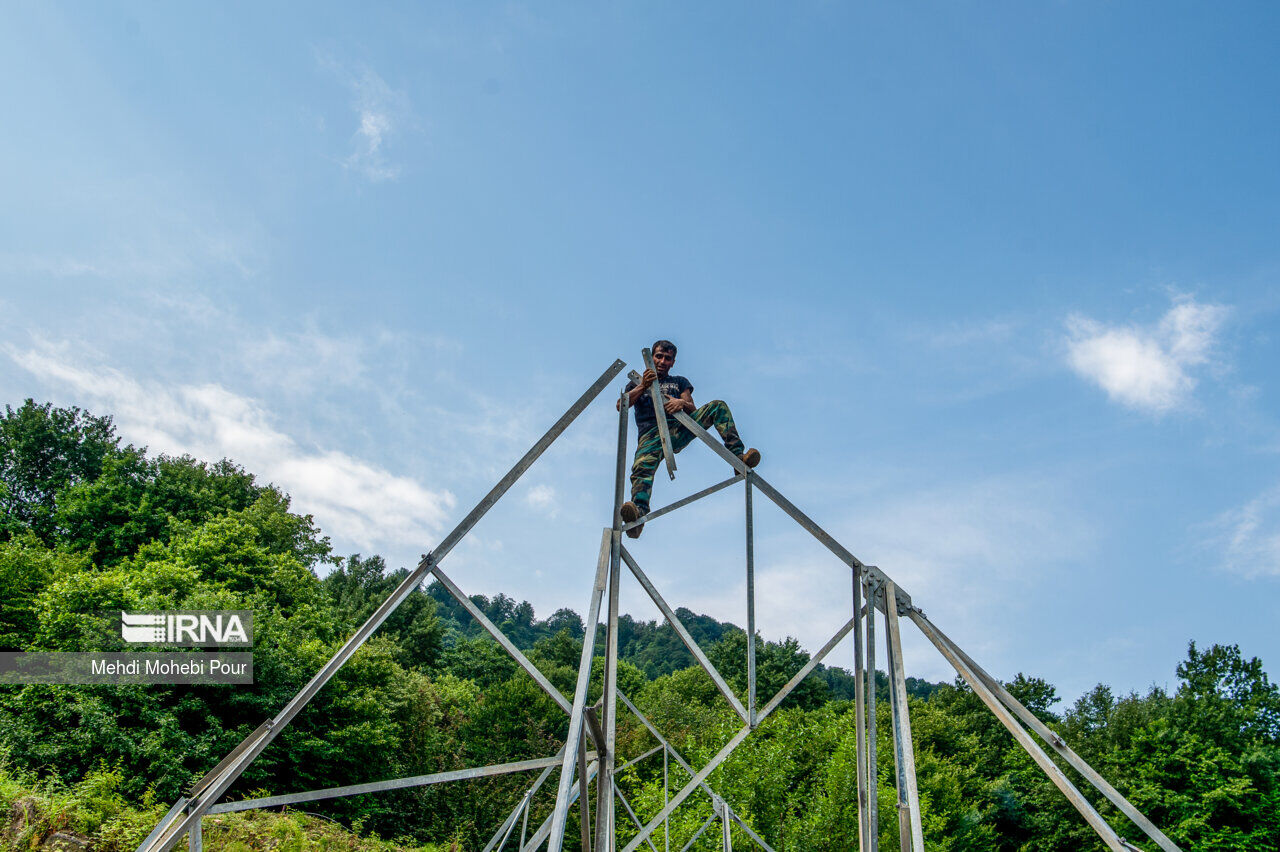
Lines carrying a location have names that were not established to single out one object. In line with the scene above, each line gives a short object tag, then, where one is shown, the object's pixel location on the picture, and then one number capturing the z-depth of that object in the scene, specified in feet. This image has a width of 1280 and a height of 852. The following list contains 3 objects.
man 27.84
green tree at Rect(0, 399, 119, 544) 118.52
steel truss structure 19.76
